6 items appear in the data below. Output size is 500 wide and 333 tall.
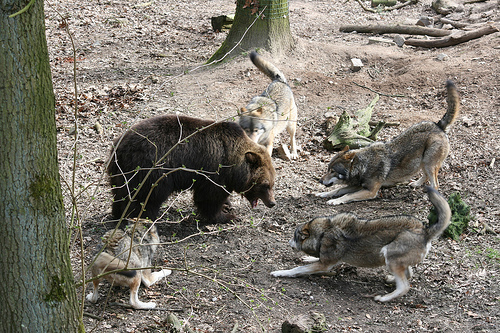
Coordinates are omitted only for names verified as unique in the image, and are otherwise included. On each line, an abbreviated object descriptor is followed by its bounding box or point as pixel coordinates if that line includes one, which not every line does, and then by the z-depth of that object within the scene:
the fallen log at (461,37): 13.53
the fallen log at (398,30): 14.84
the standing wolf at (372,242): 6.04
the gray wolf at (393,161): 8.41
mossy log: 10.02
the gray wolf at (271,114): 10.00
